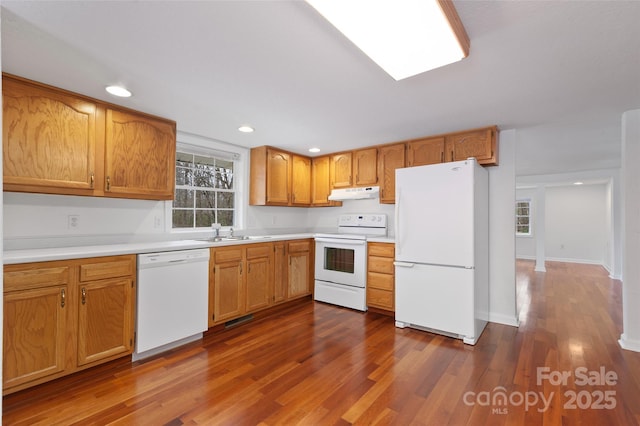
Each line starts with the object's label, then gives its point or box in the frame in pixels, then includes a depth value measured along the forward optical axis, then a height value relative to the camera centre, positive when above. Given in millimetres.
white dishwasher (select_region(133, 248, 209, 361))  2465 -758
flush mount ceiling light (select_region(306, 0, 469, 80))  1318 +918
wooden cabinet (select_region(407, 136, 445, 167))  3465 +771
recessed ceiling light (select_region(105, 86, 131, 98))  2270 +953
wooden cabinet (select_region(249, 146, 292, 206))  4070 +529
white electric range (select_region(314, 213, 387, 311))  3795 -631
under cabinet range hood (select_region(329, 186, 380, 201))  3992 +310
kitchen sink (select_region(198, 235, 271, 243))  3492 -287
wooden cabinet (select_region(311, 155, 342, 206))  4555 +526
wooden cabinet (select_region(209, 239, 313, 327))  3078 -727
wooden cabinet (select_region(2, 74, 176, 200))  2102 +550
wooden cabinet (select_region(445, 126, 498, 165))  3156 +779
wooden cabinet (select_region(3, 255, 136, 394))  1890 -727
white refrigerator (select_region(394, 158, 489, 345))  2863 -330
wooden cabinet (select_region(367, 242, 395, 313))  3594 -745
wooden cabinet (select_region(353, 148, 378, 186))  4024 +683
